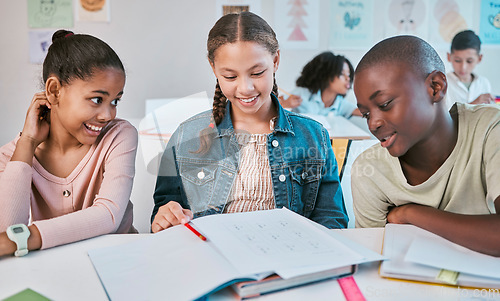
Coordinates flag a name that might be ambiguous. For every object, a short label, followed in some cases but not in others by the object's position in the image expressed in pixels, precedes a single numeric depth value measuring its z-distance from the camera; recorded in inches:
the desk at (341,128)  62.2
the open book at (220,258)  20.8
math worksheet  21.9
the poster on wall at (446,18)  76.4
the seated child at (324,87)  66.2
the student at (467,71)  78.9
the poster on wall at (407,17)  70.9
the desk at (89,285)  21.1
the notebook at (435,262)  21.6
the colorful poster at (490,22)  75.3
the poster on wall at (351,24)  67.7
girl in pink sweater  36.1
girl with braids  39.0
